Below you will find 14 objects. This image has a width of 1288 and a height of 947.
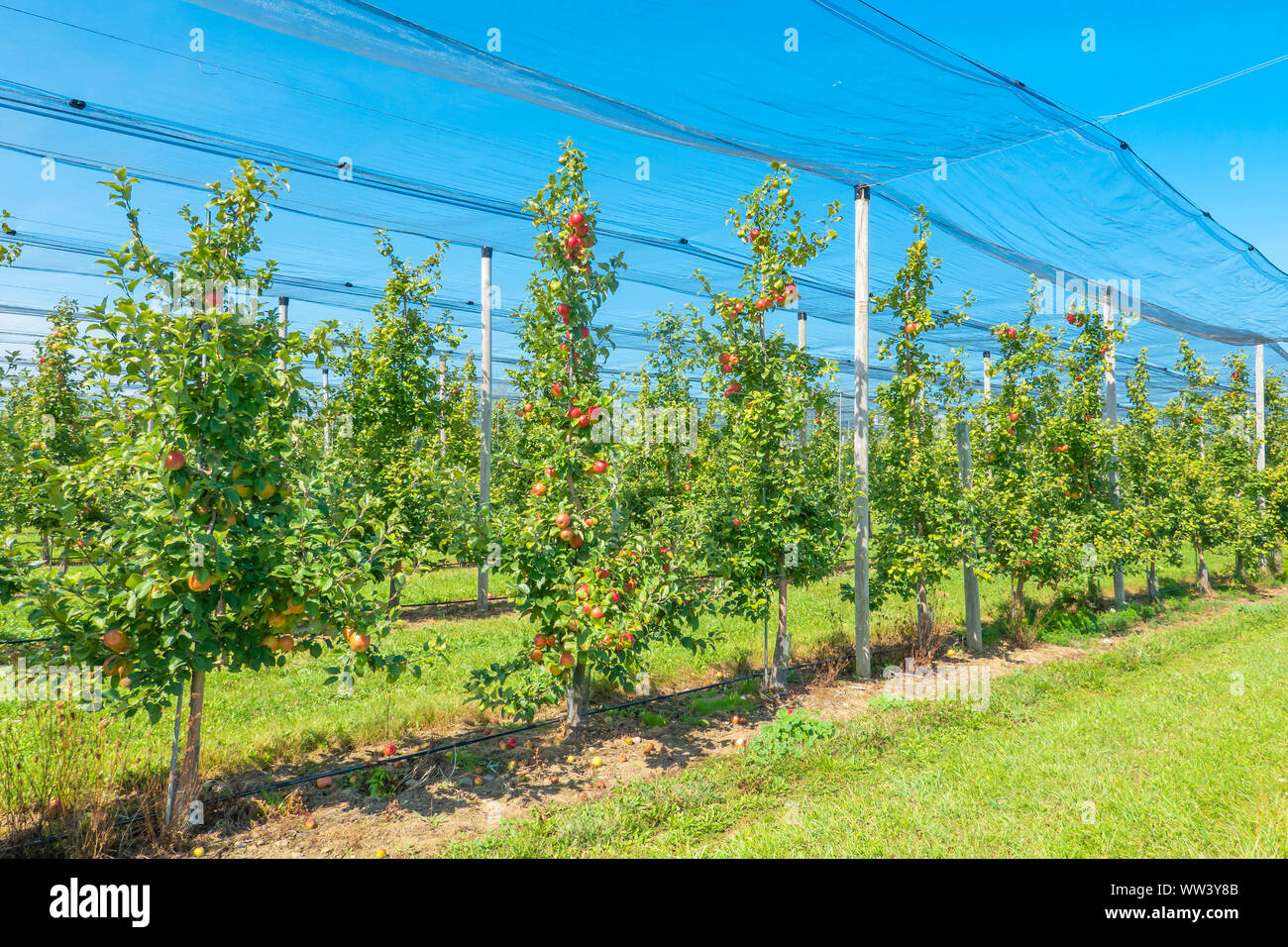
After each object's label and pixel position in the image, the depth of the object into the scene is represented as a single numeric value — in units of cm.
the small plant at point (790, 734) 472
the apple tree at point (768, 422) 596
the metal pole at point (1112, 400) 950
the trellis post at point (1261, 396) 1329
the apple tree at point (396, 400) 841
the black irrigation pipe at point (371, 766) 343
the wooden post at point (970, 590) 762
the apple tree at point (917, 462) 705
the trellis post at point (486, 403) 957
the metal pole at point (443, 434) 1012
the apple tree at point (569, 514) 459
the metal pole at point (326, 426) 871
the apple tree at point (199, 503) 323
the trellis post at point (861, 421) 639
